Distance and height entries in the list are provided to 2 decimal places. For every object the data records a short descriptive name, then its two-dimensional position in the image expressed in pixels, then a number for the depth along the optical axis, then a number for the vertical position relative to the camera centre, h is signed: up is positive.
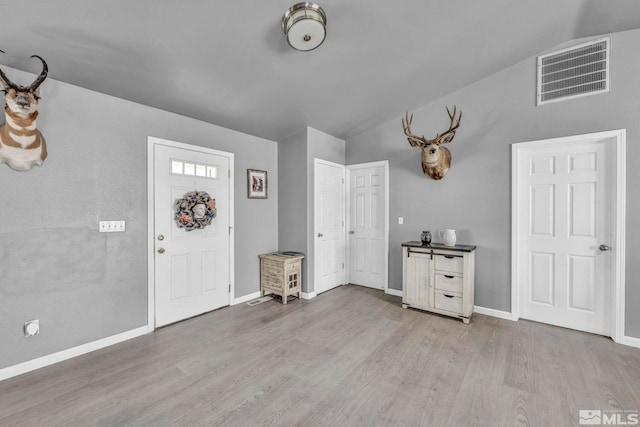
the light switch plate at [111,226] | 2.64 -0.13
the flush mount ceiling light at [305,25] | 2.05 +1.45
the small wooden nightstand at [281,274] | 3.85 -0.89
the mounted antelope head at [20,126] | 2.07 +0.68
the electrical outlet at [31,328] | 2.26 -0.96
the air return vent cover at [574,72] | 2.82 +1.54
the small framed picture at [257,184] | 3.99 +0.44
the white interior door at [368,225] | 4.39 -0.19
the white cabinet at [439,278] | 3.22 -0.81
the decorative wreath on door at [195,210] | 3.18 +0.04
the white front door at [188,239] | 3.06 -0.32
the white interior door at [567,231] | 2.85 -0.19
